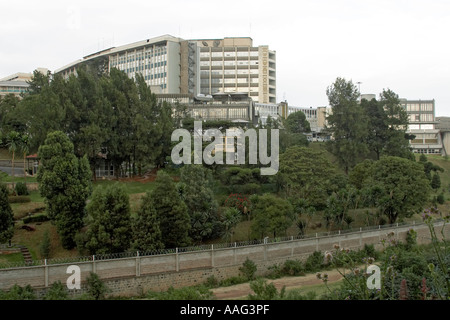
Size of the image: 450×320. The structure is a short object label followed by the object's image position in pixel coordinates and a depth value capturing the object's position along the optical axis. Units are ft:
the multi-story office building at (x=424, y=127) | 316.60
